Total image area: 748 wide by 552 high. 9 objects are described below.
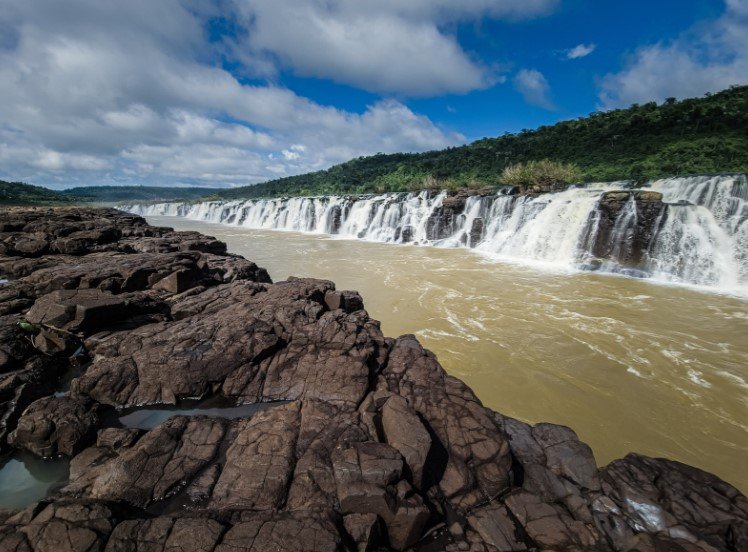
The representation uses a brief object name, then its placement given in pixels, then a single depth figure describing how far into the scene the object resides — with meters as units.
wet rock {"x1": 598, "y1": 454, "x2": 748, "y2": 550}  2.90
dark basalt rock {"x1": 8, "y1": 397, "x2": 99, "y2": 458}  3.70
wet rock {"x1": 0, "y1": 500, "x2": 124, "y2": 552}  2.41
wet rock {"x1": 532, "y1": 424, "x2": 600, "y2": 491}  3.49
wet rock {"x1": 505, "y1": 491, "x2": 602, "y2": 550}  2.89
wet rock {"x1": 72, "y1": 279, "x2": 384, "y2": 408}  4.66
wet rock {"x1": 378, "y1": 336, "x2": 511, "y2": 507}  3.43
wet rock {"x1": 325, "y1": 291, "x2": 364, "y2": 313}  7.19
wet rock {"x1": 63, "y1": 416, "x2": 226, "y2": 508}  3.12
